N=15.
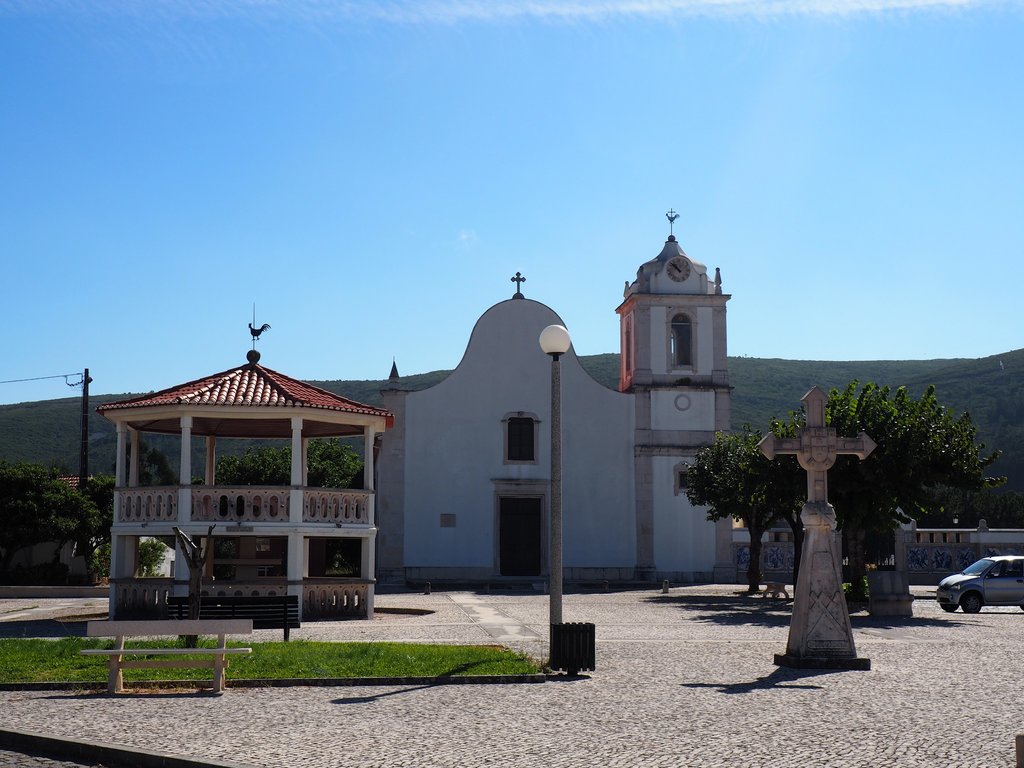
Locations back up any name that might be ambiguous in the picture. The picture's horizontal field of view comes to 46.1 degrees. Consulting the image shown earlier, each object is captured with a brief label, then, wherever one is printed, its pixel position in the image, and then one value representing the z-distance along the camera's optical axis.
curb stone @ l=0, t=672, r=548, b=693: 11.69
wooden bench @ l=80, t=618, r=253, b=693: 11.38
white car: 27.59
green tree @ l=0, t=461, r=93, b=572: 36.06
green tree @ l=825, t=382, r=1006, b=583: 24.30
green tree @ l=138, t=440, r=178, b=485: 51.09
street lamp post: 13.48
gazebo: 21.62
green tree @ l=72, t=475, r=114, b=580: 37.12
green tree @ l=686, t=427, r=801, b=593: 25.98
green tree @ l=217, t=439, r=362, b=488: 51.22
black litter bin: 12.67
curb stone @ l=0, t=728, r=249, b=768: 7.93
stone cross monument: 13.48
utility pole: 38.73
